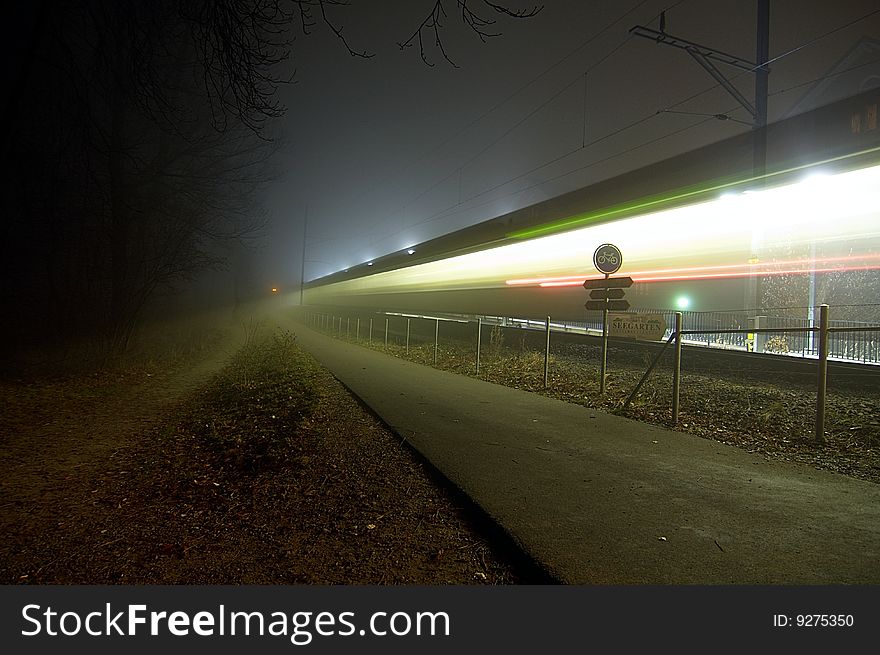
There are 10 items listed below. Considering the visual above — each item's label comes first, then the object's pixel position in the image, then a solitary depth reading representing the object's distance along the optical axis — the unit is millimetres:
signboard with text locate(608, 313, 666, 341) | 8094
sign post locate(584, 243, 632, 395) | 9023
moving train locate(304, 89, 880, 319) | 8000
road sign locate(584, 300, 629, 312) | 8898
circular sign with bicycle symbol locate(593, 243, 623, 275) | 9094
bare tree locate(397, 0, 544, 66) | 4161
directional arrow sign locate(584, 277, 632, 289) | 8711
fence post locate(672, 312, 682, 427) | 6995
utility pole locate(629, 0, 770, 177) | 12641
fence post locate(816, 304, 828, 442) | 5875
